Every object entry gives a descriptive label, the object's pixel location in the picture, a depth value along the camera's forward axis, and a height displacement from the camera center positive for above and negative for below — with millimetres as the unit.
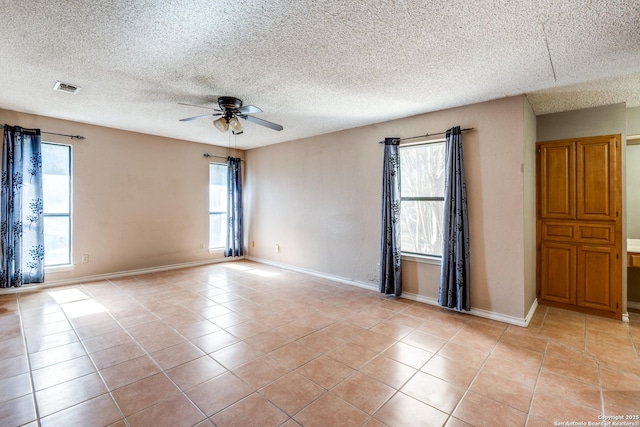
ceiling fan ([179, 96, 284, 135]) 3419 +1168
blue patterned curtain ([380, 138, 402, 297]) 4145 -130
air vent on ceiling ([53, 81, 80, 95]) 3131 +1385
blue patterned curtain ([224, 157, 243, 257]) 6551 +184
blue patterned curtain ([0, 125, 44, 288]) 4047 +100
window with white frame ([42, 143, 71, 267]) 4523 +216
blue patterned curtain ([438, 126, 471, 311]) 3520 -225
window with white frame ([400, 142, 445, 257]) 4031 +228
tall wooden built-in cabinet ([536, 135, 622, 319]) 3449 -131
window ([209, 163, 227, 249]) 6492 +228
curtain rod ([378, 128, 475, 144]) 3583 +1048
